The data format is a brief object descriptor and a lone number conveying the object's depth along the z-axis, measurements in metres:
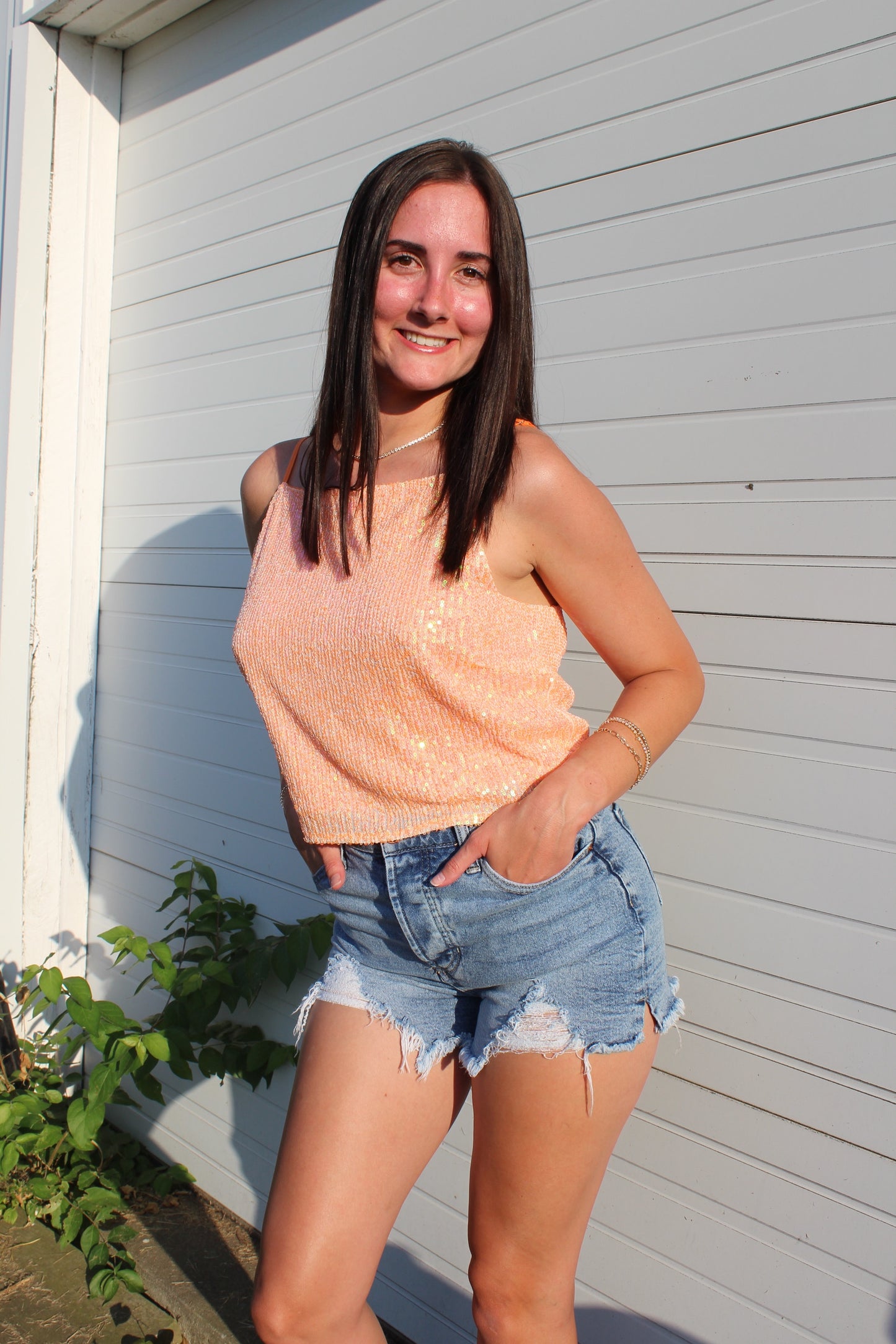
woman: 1.45
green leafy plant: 2.64
